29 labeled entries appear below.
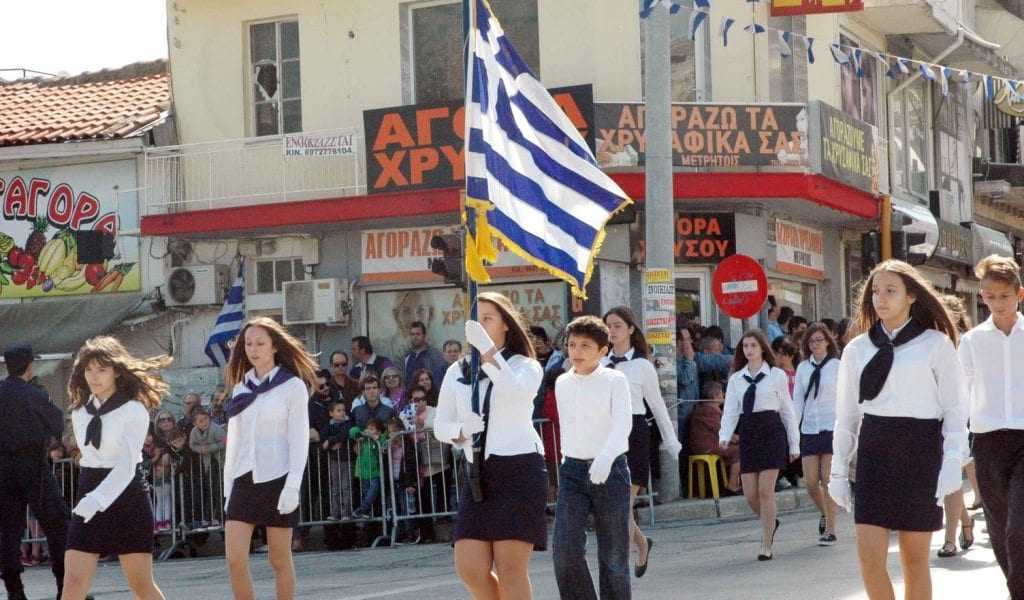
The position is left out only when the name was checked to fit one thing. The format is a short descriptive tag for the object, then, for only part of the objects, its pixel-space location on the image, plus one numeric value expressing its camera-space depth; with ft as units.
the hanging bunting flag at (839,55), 63.40
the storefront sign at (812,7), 69.05
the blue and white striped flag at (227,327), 73.51
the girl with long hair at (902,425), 23.66
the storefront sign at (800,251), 75.56
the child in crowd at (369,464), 53.72
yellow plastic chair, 56.65
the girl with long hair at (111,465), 28.68
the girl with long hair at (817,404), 43.80
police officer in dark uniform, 39.96
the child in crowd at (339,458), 54.44
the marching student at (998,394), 26.76
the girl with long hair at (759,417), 41.91
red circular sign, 55.93
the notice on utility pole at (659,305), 55.36
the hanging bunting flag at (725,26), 58.30
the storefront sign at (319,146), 73.00
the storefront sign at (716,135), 67.31
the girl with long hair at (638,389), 36.96
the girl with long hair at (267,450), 28.50
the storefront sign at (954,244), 87.40
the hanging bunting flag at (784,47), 66.54
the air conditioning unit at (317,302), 73.10
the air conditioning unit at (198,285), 75.61
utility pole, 55.21
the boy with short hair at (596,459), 27.07
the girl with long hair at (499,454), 25.39
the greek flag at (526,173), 28.96
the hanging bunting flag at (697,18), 53.42
